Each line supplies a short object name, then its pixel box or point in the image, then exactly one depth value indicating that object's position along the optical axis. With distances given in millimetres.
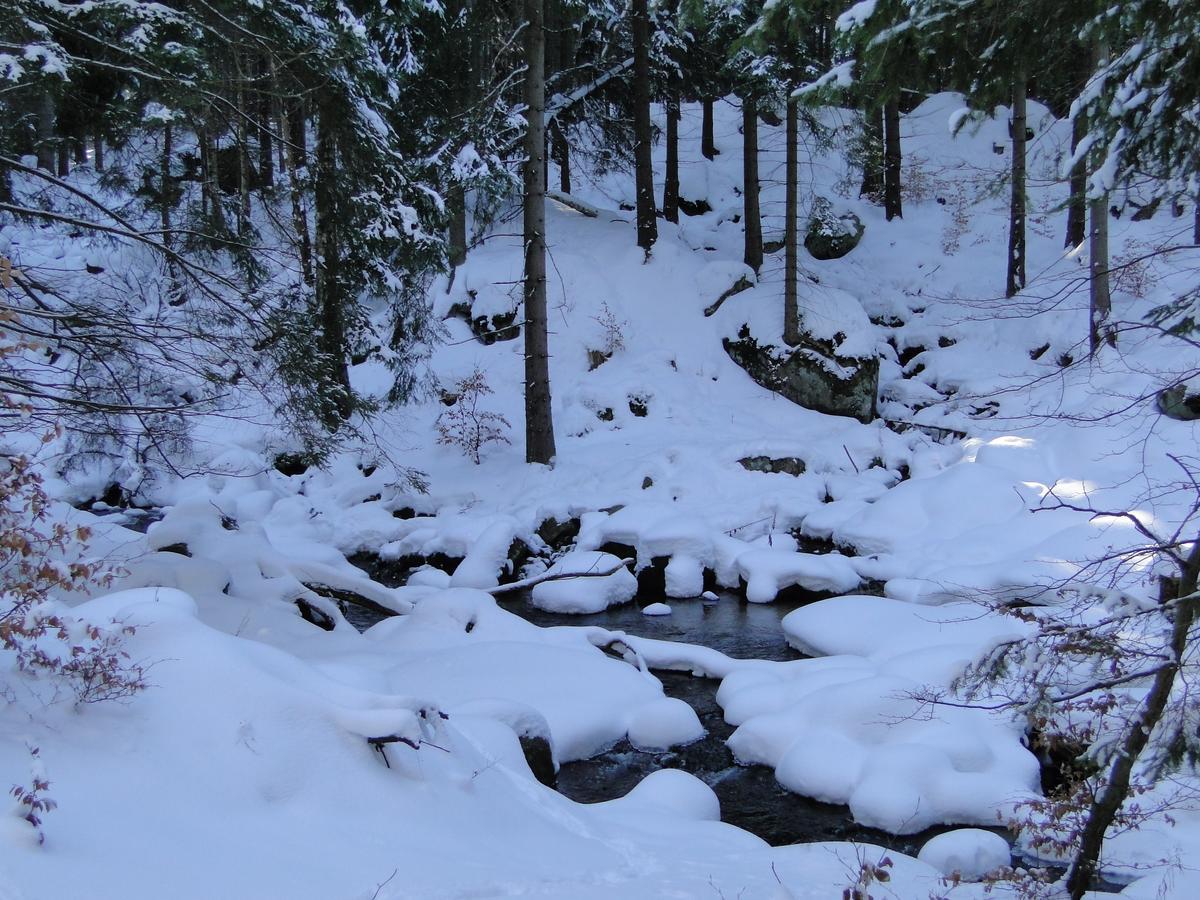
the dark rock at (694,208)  24312
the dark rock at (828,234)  21469
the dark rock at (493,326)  19828
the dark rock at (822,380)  17406
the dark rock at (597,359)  18953
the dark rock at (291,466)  16734
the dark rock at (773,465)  15000
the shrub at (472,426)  16375
